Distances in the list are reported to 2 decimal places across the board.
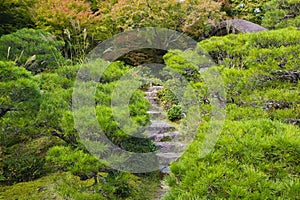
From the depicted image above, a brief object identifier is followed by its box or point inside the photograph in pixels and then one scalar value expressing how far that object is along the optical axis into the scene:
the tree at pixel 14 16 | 6.72
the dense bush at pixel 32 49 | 3.68
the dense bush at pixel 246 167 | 1.23
